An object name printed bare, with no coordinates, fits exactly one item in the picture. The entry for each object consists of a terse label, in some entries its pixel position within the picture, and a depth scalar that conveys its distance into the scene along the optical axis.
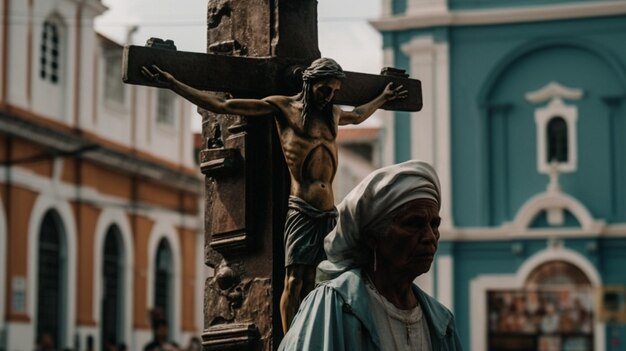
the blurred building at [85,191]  32.25
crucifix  7.32
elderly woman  5.12
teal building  36.09
